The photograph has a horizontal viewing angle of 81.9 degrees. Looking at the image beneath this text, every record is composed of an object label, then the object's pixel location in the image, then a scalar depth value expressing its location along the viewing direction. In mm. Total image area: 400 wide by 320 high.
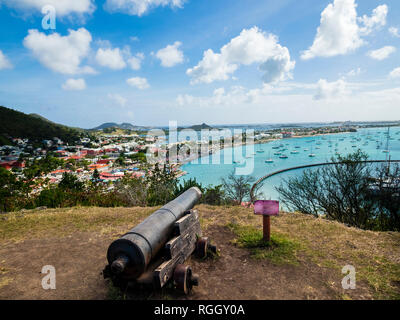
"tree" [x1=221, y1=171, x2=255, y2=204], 16750
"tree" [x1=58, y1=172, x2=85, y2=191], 13762
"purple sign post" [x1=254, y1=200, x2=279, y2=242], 3855
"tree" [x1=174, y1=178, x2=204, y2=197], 10805
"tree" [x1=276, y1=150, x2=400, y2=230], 9570
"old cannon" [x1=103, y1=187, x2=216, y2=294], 2564
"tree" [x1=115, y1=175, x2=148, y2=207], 9156
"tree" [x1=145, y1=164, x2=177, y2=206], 10031
